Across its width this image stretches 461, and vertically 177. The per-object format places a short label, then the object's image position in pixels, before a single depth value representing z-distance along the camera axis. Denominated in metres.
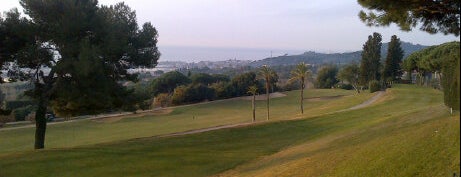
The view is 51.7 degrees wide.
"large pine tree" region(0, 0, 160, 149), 24.81
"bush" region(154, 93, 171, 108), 93.00
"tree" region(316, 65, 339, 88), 122.38
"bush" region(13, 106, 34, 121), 72.38
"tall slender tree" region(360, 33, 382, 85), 82.12
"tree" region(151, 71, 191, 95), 110.88
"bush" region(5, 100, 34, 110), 86.68
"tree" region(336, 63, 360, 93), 96.11
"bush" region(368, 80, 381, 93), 73.81
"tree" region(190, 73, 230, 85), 113.88
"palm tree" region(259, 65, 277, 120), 57.50
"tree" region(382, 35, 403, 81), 83.38
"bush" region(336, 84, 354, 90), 108.31
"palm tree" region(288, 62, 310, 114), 57.91
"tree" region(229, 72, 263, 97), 98.81
